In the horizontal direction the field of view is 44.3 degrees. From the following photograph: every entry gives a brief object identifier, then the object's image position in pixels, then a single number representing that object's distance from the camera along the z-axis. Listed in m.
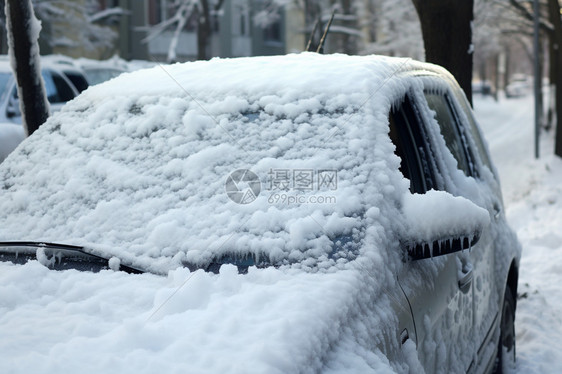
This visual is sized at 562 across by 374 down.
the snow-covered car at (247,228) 1.78
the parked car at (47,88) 9.07
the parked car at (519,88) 57.72
